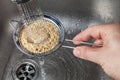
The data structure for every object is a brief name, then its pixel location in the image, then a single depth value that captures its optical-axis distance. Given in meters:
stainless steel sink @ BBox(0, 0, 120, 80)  0.93
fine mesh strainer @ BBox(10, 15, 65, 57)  0.78
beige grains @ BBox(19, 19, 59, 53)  0.79
